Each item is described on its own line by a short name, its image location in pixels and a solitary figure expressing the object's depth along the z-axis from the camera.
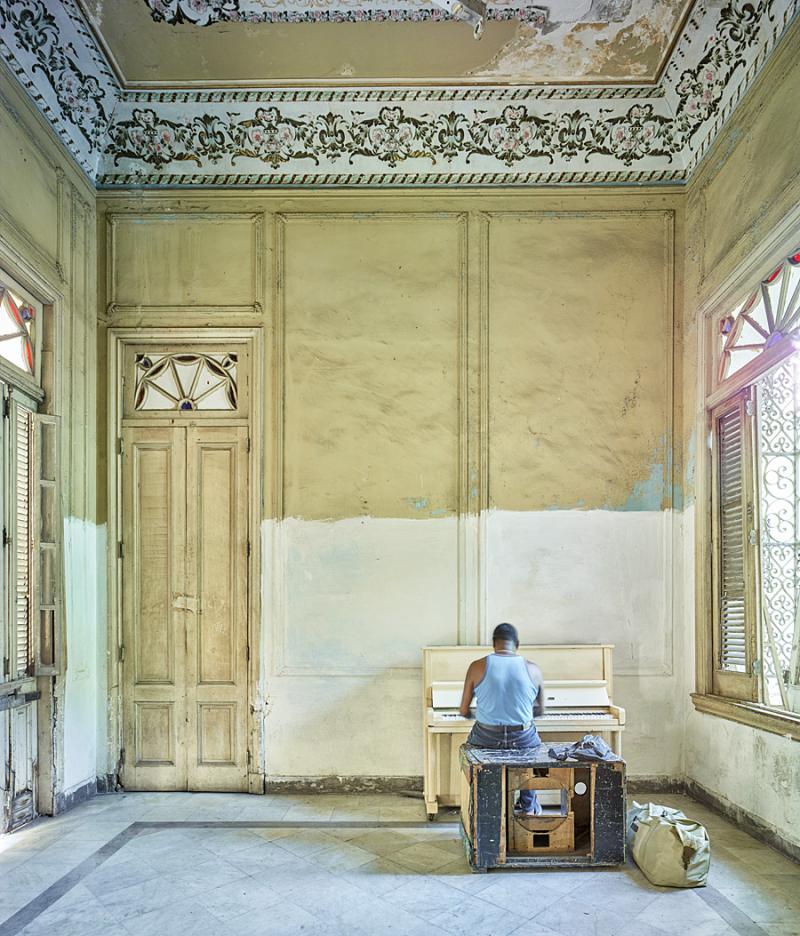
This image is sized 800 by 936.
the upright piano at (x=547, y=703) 4.95
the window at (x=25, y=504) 4.67
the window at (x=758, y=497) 4.43
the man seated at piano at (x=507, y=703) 4.35
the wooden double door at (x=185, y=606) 5.54
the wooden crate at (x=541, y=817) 4.07
